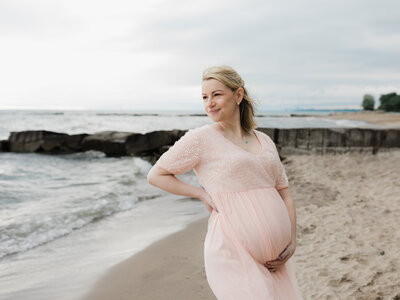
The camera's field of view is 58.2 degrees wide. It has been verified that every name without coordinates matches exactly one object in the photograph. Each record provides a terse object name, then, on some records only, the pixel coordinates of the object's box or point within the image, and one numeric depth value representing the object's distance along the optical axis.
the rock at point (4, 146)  18.09
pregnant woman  1.64
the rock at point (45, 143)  17.89
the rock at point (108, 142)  16.80
